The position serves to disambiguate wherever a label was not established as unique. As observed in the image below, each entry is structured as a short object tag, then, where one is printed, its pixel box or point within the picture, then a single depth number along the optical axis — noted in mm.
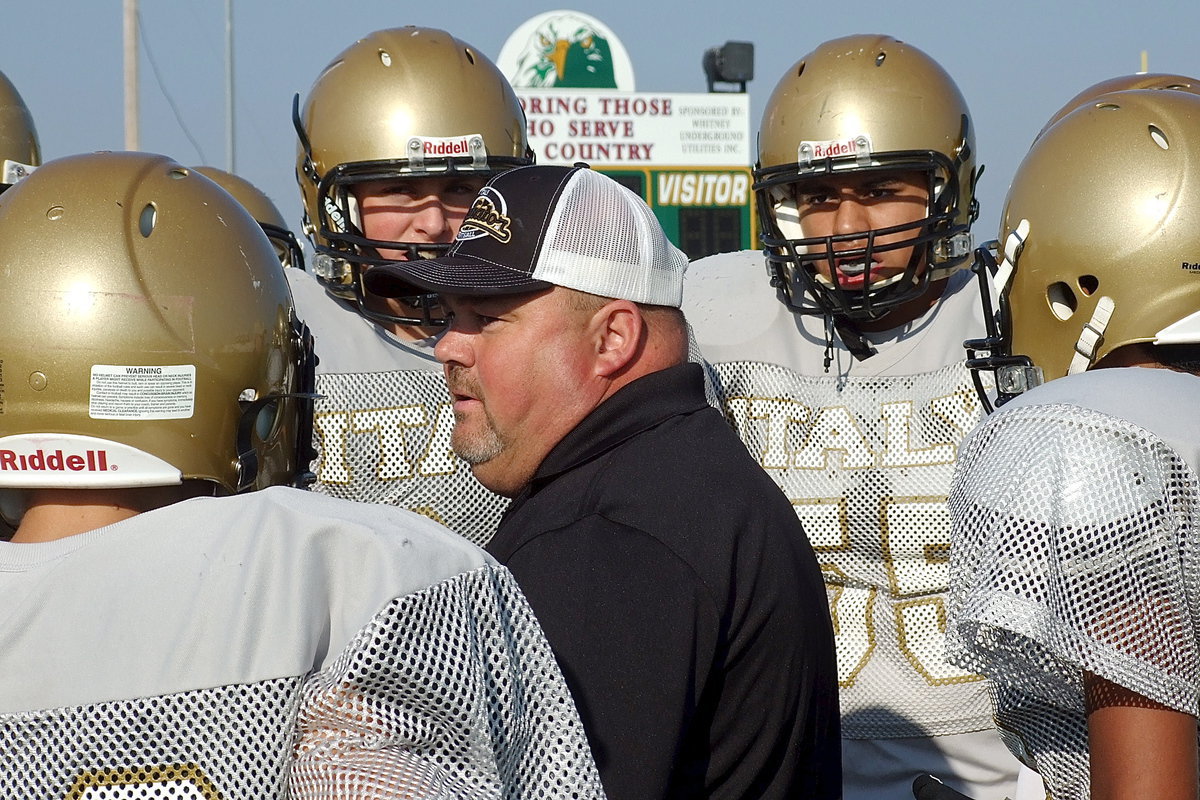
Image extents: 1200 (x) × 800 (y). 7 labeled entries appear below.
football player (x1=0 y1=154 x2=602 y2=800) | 2490
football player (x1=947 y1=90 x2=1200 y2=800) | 3090
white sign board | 33656
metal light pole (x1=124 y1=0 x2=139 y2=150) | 25203
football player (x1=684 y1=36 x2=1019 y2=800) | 6250
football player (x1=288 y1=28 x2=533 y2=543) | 6191
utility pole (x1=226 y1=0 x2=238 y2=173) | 41031
